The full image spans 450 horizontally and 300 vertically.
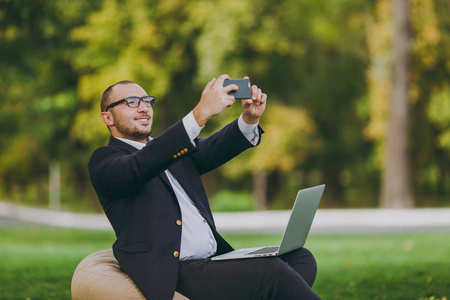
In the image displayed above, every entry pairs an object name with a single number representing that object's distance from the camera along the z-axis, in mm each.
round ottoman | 3568
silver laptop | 3537
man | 3410
